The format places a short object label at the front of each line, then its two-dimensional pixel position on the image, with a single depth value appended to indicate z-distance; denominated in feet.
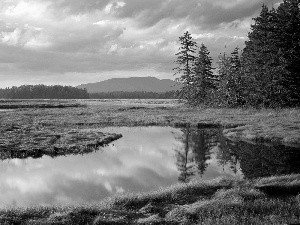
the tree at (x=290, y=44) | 145.07
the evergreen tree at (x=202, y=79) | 224.12
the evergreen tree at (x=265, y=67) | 146.30
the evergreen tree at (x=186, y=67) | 226.17
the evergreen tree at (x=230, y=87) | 184.24
